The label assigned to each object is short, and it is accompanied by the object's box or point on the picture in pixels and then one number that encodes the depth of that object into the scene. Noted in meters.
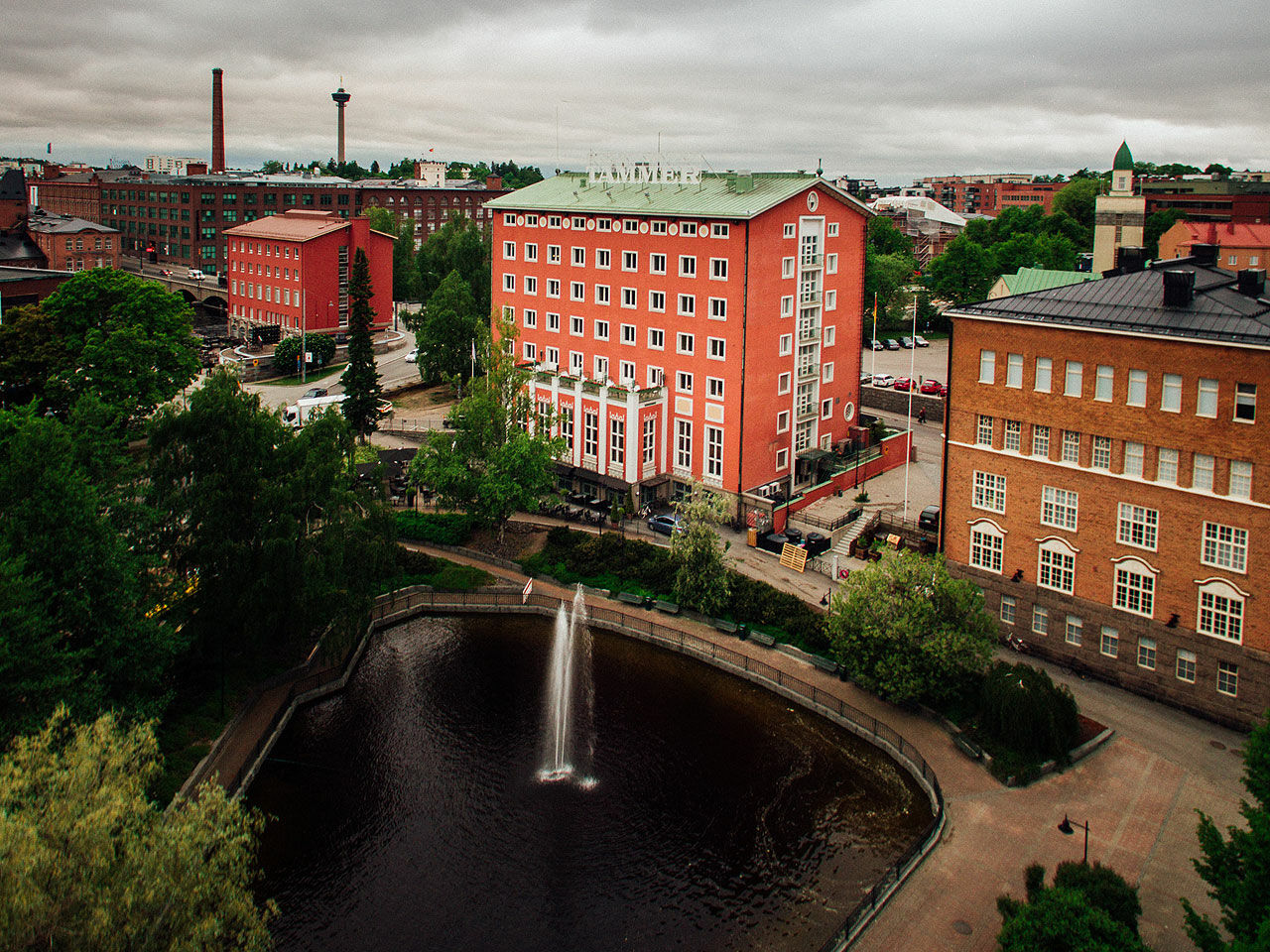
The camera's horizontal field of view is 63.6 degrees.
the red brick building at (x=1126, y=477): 38.44
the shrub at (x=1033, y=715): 36.75
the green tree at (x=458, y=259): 112.94
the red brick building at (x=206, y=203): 154.00
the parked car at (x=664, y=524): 58.66
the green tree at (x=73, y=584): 31.36
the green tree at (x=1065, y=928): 24.05
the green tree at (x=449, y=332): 89.12
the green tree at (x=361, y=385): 76.31
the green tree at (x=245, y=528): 40.41
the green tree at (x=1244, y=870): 22.64
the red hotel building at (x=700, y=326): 60.59
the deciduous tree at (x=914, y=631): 39.41
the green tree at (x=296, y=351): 98.44
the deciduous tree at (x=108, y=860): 19.75
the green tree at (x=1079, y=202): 188.00
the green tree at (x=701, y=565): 49.38
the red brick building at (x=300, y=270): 108.38
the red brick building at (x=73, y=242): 138.62
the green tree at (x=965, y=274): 127.12
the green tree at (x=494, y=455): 56.19
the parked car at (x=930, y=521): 57.25
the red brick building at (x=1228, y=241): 109.81
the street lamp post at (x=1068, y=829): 32.28
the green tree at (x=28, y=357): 66.50
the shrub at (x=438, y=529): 58.75
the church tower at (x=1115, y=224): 121.31
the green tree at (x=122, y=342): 64.50
